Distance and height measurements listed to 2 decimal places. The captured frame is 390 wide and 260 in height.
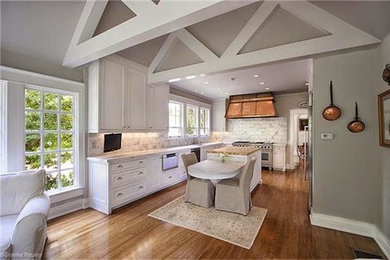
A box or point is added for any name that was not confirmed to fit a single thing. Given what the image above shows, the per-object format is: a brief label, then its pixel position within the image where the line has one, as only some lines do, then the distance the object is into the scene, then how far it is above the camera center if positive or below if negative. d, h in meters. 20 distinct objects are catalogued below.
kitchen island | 3.76 -0.49
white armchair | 1.61 -0.80
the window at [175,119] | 5.62 +0.34
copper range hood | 6.54 +0.86
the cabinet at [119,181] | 3.12 -0.92
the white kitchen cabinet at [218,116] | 7.57 +0.57
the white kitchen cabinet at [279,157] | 6.32 -0.92
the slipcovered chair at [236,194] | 3.01 -1.04
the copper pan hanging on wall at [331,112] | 2.63 +0.25
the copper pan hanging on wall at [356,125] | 2.50 +0.06
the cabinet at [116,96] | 3.26 +0.64
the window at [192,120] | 6.40 +0.33
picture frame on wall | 2.12 +0.14
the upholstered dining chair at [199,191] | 3.30 -1.08
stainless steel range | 6.45 -0.73
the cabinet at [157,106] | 4.27 +0.57
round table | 2.89 -0.62
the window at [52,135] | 2.79 -0.06
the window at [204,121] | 7.03 +0.35
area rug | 2.42 -1.34
